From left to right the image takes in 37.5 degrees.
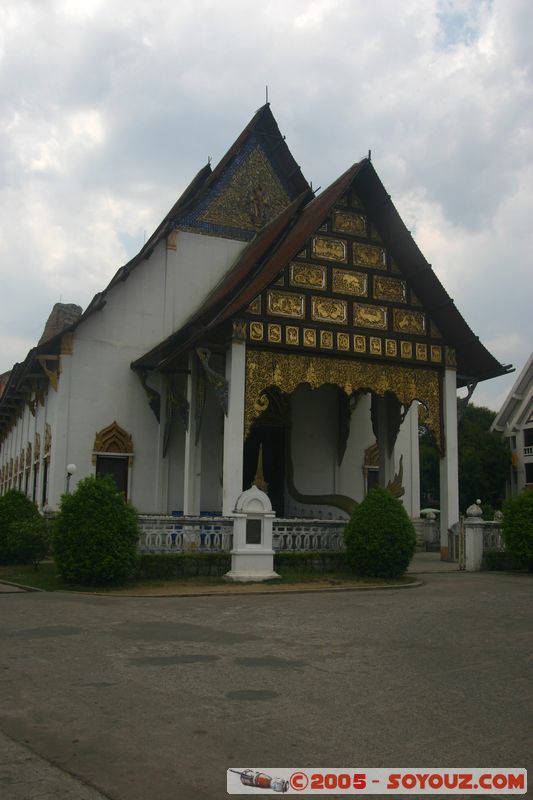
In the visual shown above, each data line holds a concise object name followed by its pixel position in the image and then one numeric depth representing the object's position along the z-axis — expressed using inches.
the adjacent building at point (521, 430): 1838.1
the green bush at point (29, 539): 668.1
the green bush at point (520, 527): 652.1
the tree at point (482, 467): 1829.5
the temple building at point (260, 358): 694.5
